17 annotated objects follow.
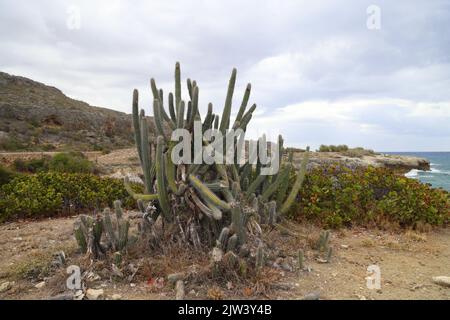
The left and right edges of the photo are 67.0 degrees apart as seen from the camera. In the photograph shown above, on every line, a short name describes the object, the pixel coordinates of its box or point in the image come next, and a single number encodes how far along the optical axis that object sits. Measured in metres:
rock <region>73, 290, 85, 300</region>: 3.01
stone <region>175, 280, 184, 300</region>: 2.96
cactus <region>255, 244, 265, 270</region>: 3.24
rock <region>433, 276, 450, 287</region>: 3.39
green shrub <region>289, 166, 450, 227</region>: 5.42
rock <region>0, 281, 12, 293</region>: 3.24
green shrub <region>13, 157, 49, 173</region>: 11.44
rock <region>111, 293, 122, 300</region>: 3.01
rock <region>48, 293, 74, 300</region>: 2.99
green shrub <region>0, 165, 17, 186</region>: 7.83
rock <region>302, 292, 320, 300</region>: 3.01
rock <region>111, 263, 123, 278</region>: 3.31
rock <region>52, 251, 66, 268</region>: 3.59
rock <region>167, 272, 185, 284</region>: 3.12
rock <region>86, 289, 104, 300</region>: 3.02
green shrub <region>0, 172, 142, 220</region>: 5.91
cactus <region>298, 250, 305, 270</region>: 3.69
